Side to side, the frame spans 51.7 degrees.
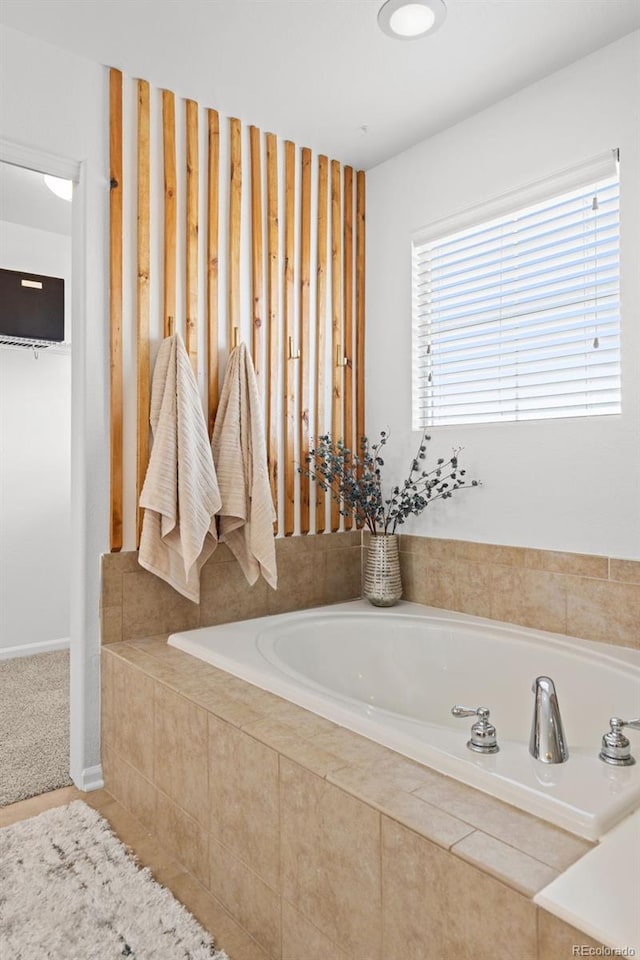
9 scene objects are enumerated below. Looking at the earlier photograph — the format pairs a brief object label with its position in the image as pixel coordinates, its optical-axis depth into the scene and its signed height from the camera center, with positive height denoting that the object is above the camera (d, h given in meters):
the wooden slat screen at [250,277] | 2.28 +0.82
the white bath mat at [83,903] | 1.47 -1.01
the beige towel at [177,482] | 2.20 +0.02
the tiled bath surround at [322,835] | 1.00 -0.64
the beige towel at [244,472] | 2.38 +0.06
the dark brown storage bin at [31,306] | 3.55 +1.00
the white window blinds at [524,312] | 2.13 +0.63
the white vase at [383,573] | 2.63 -0.35
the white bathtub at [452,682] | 1.18 -0.53
